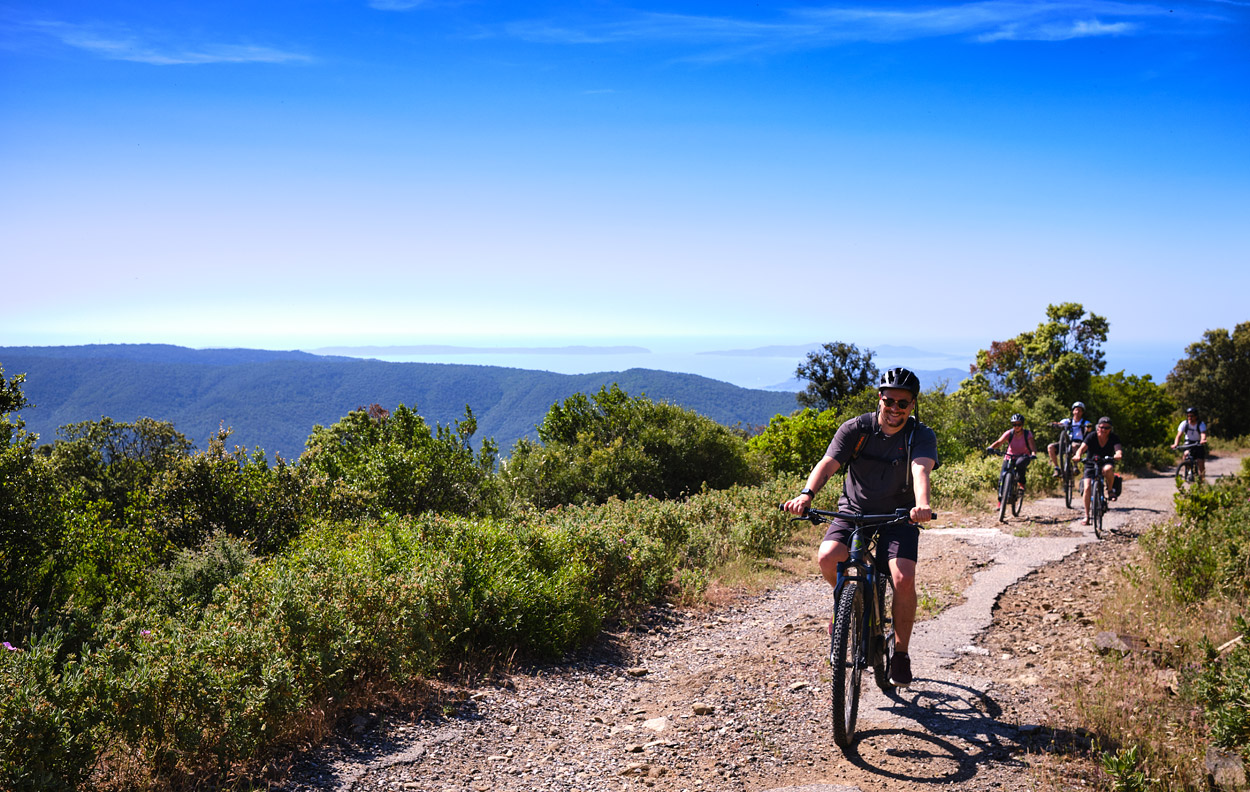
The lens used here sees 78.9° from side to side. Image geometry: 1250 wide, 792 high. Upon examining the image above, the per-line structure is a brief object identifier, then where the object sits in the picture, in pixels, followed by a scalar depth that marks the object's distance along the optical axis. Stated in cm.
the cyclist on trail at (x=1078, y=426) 1364
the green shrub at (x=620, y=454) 1809
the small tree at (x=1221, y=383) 3716
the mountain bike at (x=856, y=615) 430
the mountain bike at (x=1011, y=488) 1302
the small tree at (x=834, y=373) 5912
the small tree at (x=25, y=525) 827
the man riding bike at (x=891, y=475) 454
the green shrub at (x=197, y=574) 790
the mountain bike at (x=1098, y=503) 1150
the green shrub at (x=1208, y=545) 687
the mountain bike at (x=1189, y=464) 1519
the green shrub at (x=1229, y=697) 404
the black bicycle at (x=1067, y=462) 1420
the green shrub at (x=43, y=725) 327
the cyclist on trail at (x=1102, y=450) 1211
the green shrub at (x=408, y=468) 1391
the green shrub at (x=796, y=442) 2377
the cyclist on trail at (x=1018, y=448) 1314
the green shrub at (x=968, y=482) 1565
